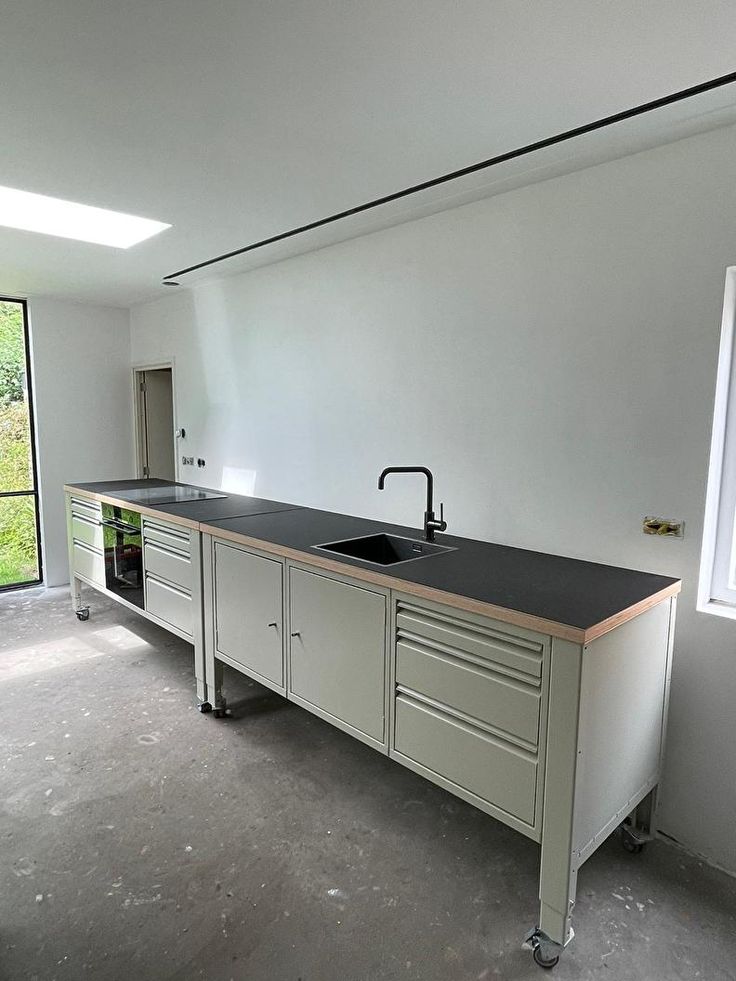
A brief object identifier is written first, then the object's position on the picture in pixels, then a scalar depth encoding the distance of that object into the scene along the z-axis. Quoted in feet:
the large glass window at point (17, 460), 16.30
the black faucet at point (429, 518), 8.42
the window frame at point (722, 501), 6.59
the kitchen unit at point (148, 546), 10.42
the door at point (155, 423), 18.07
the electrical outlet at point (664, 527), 6.84
